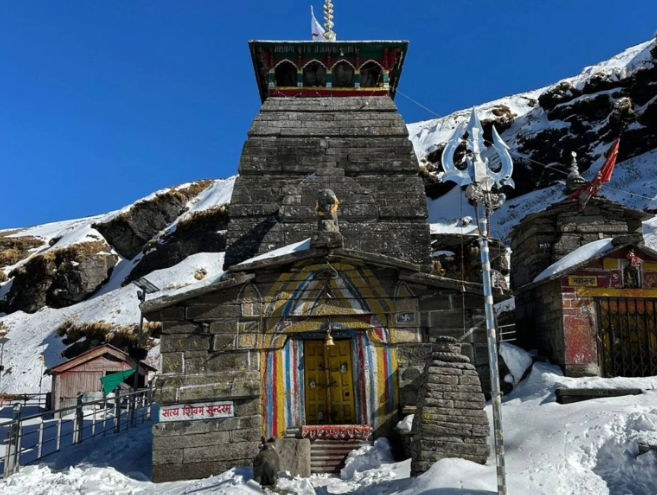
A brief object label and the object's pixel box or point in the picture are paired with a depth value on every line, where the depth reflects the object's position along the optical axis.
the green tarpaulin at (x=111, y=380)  18.81
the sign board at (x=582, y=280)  11.63
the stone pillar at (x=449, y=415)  8.89
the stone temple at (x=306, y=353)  10.77
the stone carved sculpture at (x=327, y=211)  11.90
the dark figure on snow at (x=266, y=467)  9.37
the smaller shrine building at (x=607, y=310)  11.48
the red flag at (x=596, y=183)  12.94
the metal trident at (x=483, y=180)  7.25
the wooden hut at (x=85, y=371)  24.55
